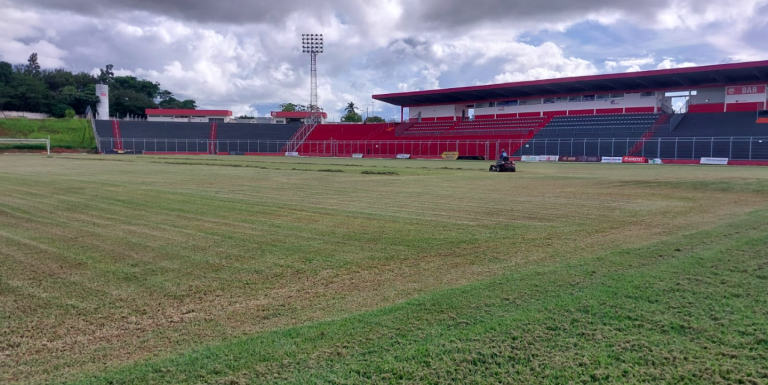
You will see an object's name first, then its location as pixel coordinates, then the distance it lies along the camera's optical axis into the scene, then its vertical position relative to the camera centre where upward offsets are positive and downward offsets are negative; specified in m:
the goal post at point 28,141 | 67.31 +1.46
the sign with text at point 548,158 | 51.72 +0.33
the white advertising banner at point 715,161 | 42.19 +0.27
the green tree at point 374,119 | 135.56 +11.00
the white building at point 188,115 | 98.81 +8.22
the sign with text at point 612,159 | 47.69 +0.32
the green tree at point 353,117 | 134.50 +11.58
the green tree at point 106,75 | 125.01 +20.69
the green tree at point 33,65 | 122.74 +22.53
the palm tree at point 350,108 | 161.36 +16.30
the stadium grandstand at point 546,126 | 47.50 +4.31
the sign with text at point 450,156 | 59.47 +0.43
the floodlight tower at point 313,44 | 81.62 +18.69
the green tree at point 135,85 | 125.31 +17.60
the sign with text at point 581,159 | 49.03 +0.29
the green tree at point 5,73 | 104.57 +17.02
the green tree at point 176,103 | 130.25 +14.06
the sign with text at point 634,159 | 46.17 +0.34
